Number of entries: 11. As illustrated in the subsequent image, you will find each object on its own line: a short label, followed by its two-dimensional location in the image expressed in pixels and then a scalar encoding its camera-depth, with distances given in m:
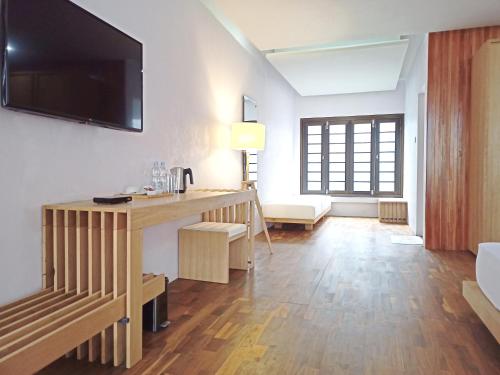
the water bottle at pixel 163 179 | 2.63
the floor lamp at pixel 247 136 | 3.92
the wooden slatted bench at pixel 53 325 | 1.19
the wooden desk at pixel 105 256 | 1.66
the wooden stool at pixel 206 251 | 2.93
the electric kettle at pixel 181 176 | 2.75
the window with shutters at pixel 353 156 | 7.18
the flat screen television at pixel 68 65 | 1.55
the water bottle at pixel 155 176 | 2.62
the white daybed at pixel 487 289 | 1.76
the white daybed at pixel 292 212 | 5.43
